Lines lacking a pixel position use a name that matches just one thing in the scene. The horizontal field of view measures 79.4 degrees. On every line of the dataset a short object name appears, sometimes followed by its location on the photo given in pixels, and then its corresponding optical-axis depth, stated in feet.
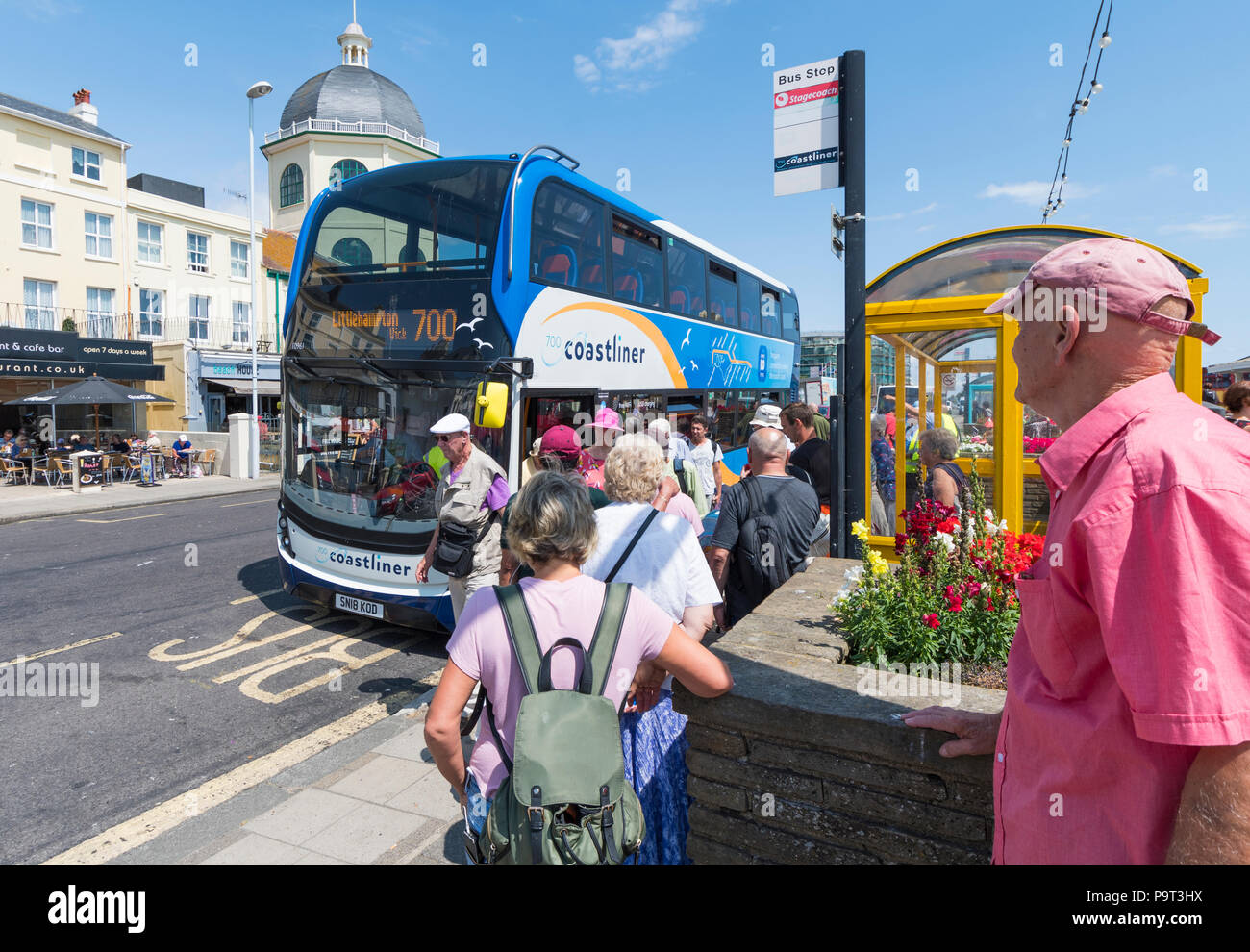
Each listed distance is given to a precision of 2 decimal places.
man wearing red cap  3.51
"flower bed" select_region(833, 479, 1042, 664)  9.57
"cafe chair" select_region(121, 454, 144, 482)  67.51
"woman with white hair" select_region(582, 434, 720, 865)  8.94
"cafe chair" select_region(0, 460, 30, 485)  65.77
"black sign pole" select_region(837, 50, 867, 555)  14.97
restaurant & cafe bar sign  70.90
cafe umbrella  64.56
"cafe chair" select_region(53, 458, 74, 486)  63.41
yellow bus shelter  18.02
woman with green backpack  6.43
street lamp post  71.56
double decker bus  21.25
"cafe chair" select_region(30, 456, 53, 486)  64.75
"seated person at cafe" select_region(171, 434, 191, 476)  71.67
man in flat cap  16.55
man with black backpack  13.14
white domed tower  140.01
